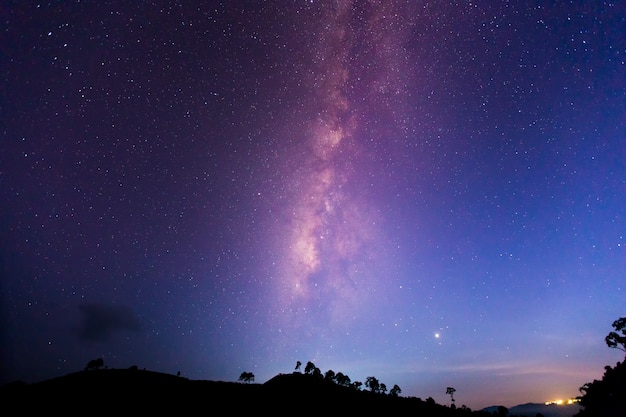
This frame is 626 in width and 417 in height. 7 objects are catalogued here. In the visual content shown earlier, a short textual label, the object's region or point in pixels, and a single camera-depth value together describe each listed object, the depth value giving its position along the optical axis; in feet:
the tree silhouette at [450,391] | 406.21
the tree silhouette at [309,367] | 329.93
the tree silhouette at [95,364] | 266.98
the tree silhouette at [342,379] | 359.74
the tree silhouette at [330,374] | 355.36
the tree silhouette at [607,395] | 160.88
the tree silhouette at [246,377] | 346.13
